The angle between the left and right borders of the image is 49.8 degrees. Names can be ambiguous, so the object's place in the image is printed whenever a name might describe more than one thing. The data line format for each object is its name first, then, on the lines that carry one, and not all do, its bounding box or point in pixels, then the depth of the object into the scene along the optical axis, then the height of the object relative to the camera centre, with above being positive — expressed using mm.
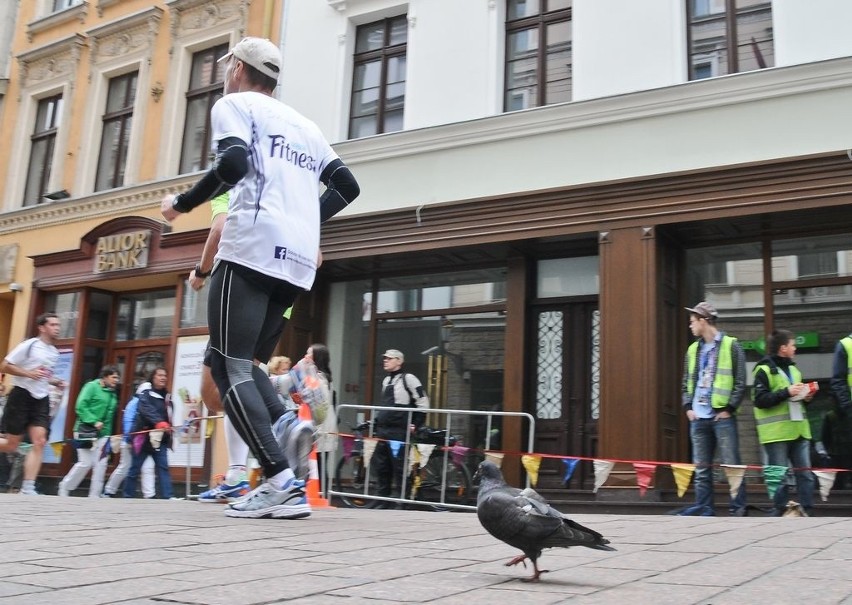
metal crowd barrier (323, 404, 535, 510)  9414 +263
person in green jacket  12102 +417
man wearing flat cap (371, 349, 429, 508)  10289 +384
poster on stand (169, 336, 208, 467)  14422 +939
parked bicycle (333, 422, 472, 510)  9883 -161
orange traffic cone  7082 -178
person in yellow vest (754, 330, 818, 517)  8180 +579
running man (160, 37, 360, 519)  4332 +992
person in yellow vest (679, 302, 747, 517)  8328 +735
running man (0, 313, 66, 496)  9164 +529
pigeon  2814 -168
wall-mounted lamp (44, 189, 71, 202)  17156 +4692
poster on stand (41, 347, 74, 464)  15867 +684
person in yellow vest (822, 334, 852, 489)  9336 +448
